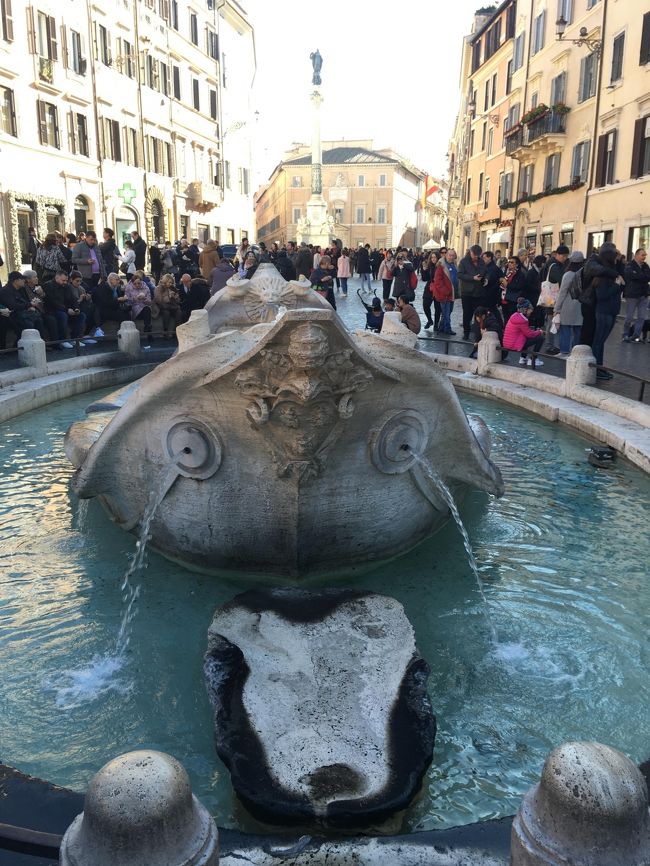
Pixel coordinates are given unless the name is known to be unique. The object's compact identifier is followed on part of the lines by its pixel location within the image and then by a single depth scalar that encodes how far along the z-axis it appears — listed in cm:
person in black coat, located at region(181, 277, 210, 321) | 1461
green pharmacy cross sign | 2962
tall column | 4550
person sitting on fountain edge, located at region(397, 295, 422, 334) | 1066
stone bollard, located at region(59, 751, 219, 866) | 154
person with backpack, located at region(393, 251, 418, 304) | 1547
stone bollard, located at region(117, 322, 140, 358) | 1211
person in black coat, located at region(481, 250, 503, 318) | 1296
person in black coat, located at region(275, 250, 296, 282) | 1845
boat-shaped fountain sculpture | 363
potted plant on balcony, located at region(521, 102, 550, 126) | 2798
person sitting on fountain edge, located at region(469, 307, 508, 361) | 1153
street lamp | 2447
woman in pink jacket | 1099
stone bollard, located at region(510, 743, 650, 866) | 156
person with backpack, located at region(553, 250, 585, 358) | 1027
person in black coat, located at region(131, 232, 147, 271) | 1758
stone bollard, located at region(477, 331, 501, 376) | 1085
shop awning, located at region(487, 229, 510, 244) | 3531
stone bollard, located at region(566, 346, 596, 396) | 881
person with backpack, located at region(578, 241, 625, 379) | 936
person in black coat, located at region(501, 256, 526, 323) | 1282
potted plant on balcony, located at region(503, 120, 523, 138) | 3136
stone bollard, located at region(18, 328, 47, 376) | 1018
